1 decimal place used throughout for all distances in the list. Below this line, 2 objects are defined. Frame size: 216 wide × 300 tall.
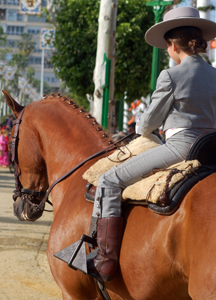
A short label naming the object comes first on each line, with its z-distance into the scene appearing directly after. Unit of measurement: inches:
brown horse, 170.7
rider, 200.4
